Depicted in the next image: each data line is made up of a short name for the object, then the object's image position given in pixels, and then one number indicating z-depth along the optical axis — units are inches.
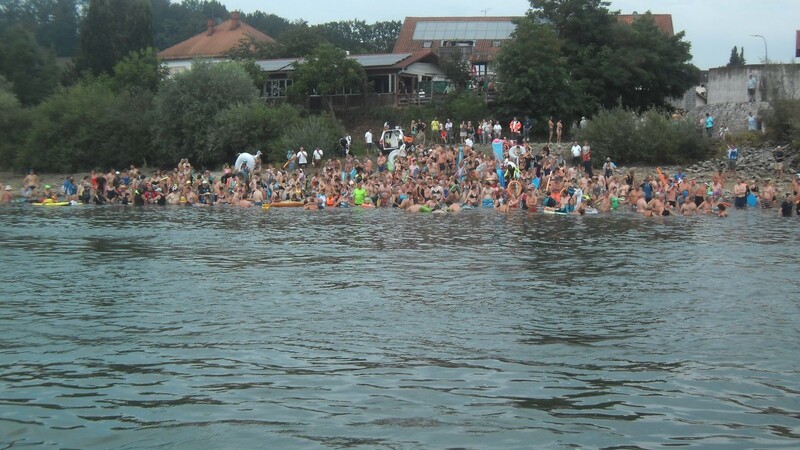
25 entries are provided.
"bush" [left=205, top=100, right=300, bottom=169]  1819.6
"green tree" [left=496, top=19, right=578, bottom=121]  1822.1
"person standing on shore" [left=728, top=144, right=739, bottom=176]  1374.3
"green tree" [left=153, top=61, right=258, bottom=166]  1886.1
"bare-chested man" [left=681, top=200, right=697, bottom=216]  1094.4
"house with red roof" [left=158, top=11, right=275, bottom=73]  2969.5
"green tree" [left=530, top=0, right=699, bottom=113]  1946.4
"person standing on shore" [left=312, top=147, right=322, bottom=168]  1587.1
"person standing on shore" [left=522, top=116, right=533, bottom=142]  1696.6
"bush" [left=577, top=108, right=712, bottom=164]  1489.9
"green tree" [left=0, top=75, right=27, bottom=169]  2059.5
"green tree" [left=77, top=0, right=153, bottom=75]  2795.3
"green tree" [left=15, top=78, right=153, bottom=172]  1980.8
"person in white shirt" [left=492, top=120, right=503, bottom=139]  1663.4
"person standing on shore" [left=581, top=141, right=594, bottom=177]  1357.7
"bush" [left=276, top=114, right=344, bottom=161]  1705.2
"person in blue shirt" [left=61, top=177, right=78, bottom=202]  1421.0
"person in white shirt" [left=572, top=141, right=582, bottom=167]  1430.9
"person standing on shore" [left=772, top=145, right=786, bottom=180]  1352.7
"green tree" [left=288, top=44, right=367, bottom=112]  2048.5
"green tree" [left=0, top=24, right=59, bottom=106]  2615.7
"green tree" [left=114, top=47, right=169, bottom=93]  2250.2
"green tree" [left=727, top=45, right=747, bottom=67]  4531.0
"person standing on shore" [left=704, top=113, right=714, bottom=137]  1565.0
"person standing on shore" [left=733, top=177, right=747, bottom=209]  1180.5
